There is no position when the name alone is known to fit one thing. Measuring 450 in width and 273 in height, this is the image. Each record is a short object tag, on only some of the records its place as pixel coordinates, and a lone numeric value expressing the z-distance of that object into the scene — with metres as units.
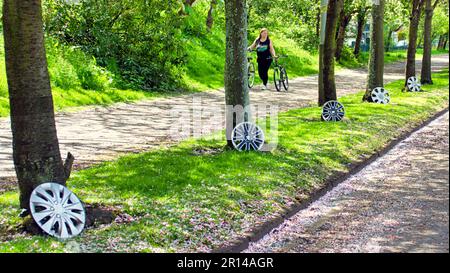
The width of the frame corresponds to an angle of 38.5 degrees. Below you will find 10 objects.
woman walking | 19.10
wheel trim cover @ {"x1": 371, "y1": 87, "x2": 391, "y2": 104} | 17.45
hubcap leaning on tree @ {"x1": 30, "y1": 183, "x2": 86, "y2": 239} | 6.19
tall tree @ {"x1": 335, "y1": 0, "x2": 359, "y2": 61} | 36.33
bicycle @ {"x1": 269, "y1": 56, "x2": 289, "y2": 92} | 21.25
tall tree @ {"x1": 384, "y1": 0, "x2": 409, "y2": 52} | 29.91
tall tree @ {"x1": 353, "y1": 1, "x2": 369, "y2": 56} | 38.41
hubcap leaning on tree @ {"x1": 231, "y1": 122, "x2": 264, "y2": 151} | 10.34
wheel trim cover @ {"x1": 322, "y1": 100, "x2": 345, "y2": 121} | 13.91
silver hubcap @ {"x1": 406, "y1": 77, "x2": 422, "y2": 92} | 21.09
